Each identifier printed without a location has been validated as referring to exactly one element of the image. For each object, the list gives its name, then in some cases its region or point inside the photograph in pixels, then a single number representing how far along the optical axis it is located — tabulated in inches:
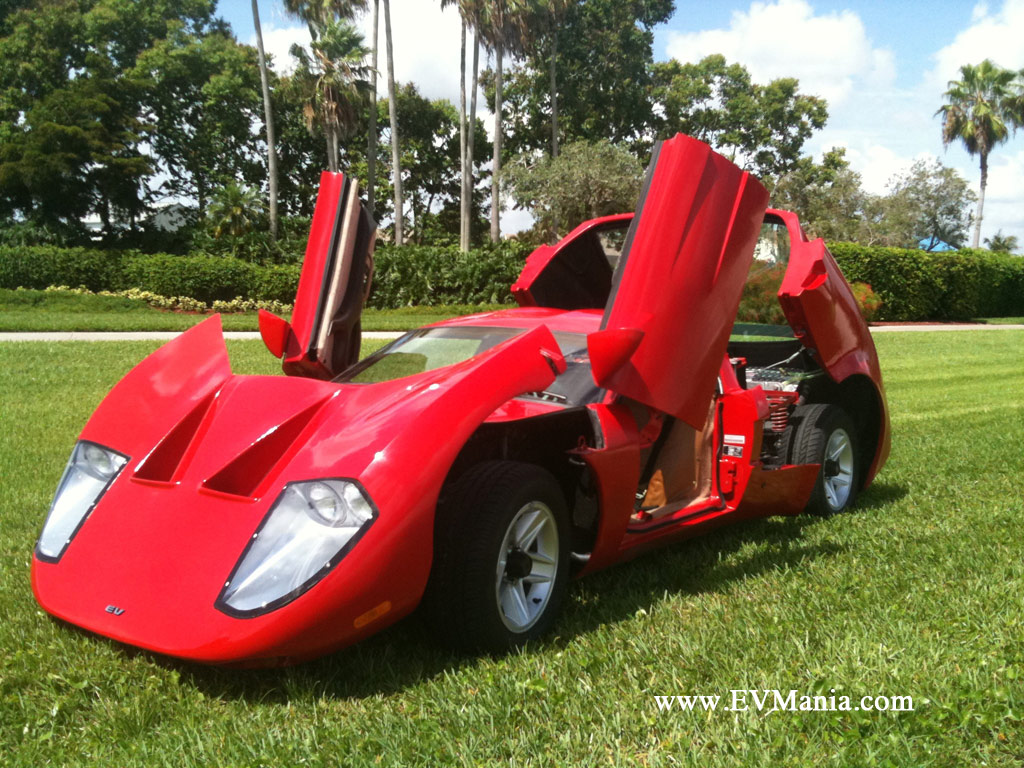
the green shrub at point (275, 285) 1125.1
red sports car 112.3
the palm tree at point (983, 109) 2075.5
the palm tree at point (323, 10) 1374.3
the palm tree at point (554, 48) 1546.5
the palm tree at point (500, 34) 1435.8
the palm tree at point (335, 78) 1451.8
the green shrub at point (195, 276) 1103.6
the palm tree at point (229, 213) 1360.7
